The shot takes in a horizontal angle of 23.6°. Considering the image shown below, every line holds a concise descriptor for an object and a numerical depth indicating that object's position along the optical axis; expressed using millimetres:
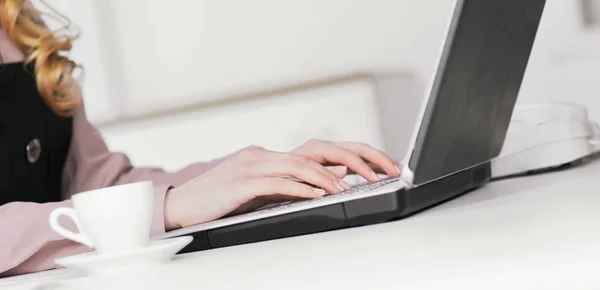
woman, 1403
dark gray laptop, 1261
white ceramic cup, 1271
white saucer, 1215
